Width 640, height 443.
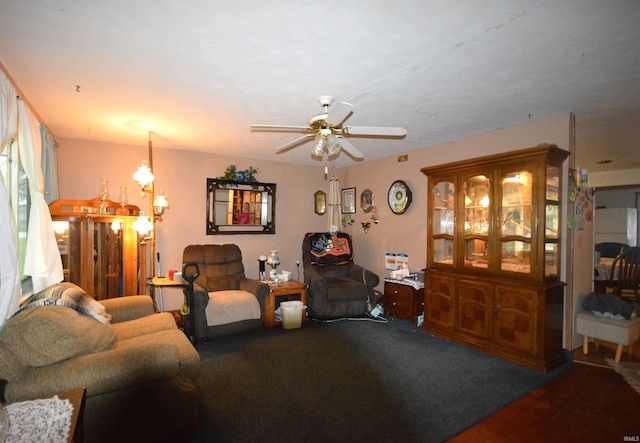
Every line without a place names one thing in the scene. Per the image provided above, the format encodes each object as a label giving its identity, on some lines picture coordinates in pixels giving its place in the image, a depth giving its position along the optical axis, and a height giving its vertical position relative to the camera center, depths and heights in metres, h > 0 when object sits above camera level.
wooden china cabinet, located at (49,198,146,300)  3.19 -0.31
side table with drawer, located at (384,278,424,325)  4.14 -1.10
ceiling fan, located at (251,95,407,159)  2.26 +0.66
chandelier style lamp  3.50 +0.05
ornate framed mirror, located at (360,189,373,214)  5.32 +0.30
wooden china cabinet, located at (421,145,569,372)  2.92 -0.40
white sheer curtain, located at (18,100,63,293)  2.36 -0.06
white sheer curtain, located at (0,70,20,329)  1.82 -0.20
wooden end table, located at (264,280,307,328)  3.96 -1.00
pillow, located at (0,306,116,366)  1.63 -0.64
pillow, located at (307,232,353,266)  4.83 -0.49
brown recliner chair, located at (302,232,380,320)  4.29 -0.90
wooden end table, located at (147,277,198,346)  3.34 -0.82
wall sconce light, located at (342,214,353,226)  5.77 -0.04
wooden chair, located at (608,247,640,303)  4.03 -0.70
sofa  1.62 -0.83
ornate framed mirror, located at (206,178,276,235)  4.84 +0.17
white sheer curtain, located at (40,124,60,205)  3.27 +0.55
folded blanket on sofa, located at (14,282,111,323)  2.02 -0.55
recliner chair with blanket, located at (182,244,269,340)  3.51 -0.94
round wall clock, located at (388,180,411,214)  4.62 +0.32
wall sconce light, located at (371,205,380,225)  5.21 +0.05
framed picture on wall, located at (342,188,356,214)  5.68 +0.31
